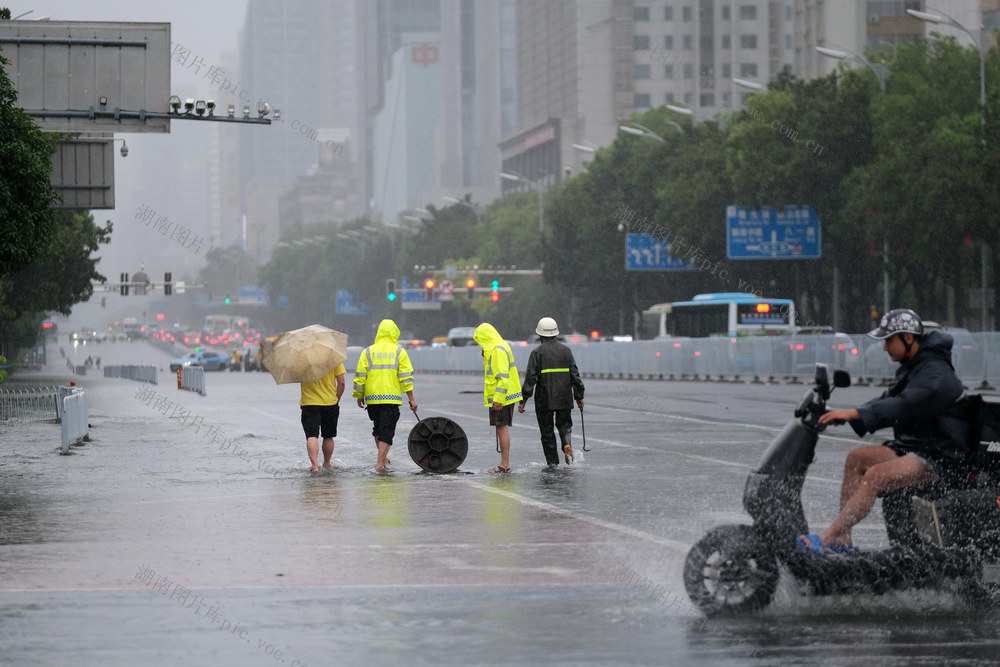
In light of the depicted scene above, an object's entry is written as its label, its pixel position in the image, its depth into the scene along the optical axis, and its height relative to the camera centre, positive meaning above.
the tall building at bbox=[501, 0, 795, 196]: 159.75 +26.64
